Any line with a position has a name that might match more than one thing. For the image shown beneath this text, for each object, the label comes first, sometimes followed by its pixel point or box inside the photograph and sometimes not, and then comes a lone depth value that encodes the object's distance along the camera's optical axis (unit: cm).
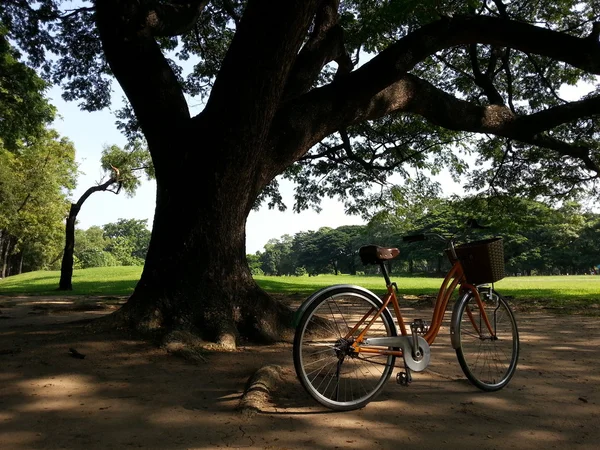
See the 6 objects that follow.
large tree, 473
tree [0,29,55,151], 1269
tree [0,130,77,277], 2980
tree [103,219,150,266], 9849
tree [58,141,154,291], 1544
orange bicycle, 310
